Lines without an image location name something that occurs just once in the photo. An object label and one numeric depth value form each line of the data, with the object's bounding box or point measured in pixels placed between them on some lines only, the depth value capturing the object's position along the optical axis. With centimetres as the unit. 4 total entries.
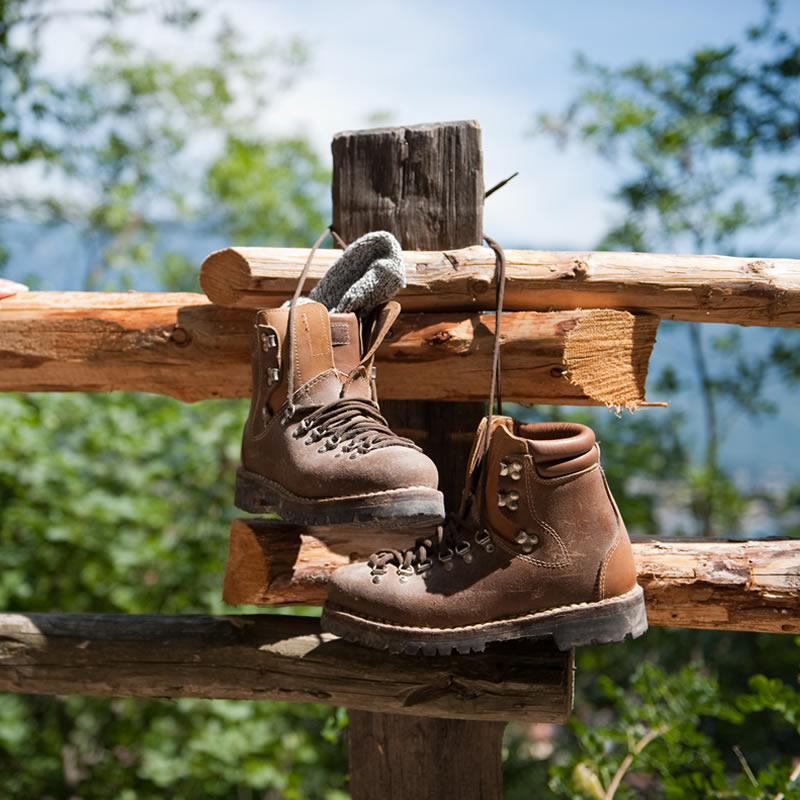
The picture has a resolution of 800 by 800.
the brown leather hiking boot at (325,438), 137
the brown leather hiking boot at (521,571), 135
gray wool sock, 157
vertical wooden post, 177
